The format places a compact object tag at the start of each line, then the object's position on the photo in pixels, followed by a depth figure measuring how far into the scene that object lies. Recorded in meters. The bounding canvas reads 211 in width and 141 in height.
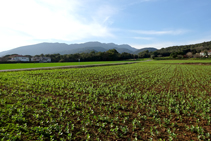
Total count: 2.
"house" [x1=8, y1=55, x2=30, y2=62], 109.88
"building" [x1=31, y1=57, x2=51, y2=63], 113.06
